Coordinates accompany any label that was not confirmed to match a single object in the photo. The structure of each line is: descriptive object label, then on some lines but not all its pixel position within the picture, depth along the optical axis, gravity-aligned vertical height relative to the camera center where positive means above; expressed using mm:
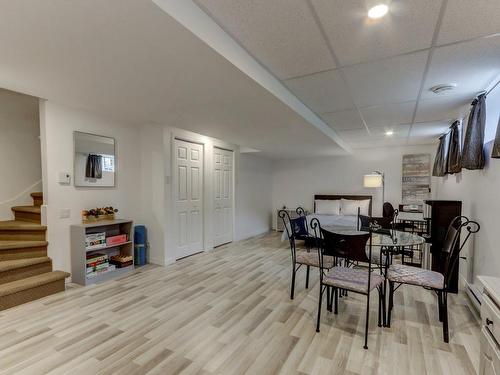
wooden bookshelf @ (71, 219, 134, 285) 3256 -943
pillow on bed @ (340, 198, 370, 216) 6320 -649
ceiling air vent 2582 +973
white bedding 5246 -859
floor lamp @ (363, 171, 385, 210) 5883 +20
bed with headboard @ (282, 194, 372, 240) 5764 -670
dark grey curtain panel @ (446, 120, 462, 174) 3477 +413
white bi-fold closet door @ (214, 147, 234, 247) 5305 -333
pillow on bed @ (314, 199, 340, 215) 6508 -683
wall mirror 3461 +283
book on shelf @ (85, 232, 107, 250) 3320 -810
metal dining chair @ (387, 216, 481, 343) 2133 -867
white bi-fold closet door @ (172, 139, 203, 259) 4344 -288
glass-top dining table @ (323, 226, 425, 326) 2375 -612
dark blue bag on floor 4039 -1031
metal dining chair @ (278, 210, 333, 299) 2840 -905
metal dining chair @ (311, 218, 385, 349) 2094 -849
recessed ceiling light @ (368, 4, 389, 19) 1483 +1013
